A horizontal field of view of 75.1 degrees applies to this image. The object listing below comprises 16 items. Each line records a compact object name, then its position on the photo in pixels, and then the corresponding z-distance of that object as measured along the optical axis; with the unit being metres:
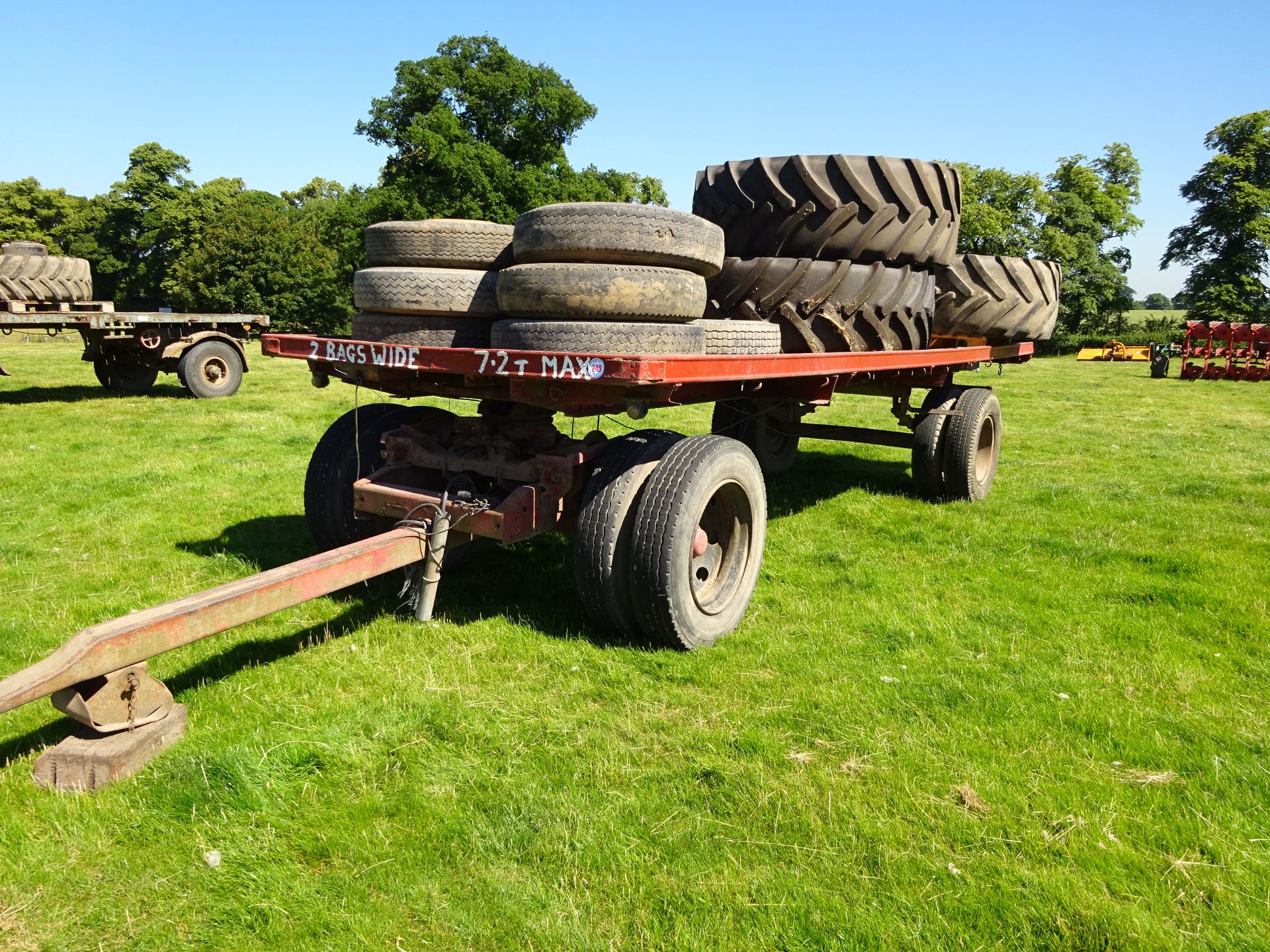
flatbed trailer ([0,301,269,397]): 13.12
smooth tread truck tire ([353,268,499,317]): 4.04
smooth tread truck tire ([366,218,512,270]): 4.10
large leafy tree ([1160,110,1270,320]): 41.84
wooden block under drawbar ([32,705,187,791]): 2.71
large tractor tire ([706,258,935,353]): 5.30
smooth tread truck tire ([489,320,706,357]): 3.58
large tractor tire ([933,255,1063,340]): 7.09
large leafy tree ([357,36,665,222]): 32.47
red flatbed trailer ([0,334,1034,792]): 3.06
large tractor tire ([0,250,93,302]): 13.89
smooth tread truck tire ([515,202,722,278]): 3.63
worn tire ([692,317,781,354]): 4.19
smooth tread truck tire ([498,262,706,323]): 3.60
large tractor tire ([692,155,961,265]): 5.52
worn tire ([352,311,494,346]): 4.11
